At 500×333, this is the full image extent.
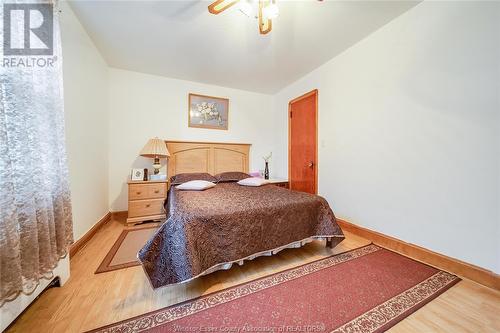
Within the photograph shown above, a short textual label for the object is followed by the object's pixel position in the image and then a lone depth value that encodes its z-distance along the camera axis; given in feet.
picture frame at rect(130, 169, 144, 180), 9.03
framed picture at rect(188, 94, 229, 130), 10.70
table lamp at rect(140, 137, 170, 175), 8.77
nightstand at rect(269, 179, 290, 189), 10.79
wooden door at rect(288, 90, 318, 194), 9.68
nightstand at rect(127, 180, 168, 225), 8.20
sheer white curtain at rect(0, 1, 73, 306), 2.71
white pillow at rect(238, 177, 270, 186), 8.54
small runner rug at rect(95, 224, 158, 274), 5.21
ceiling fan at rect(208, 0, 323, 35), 4.13
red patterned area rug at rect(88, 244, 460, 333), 3.28
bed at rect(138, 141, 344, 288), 3.84
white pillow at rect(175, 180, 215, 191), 7.50
